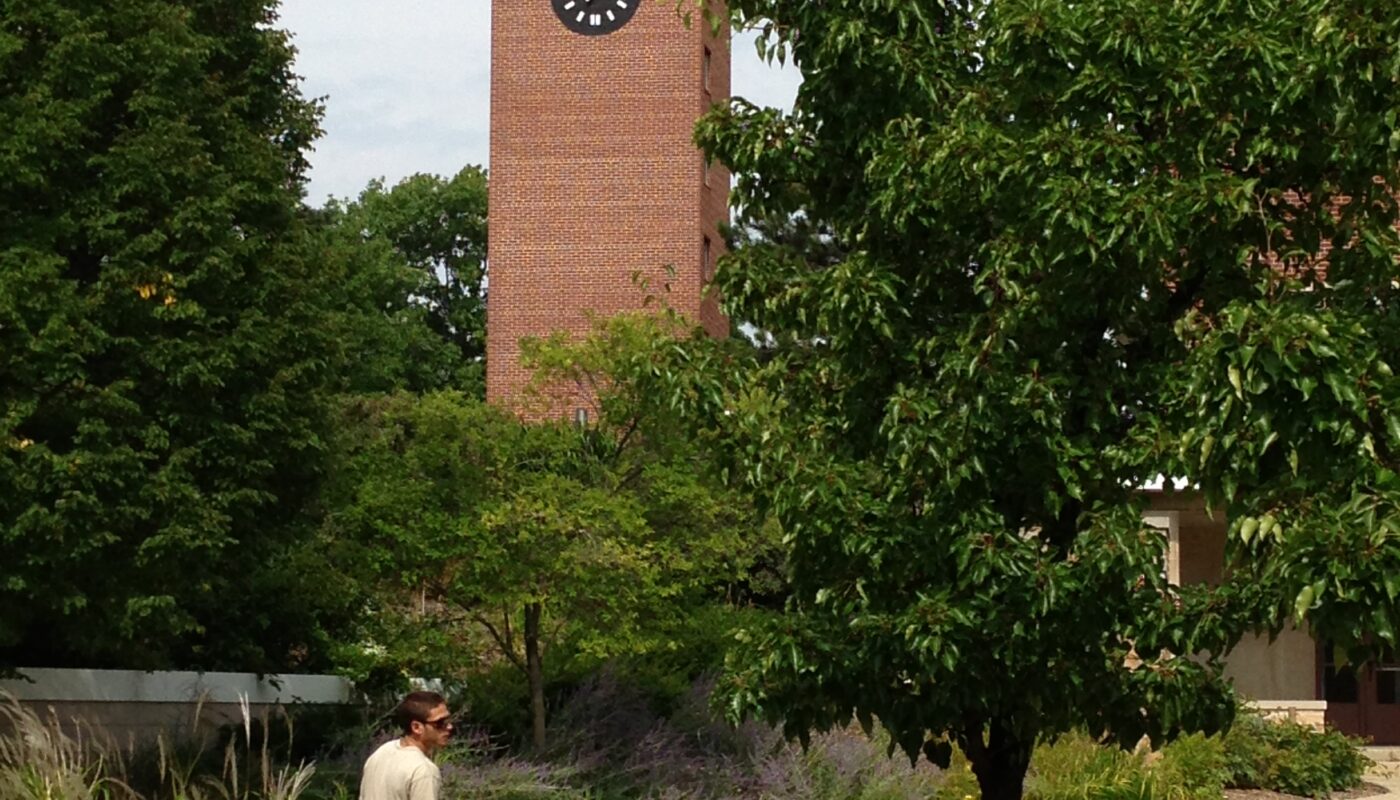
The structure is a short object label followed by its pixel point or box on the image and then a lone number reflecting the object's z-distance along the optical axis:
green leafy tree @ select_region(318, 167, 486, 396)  60.84
